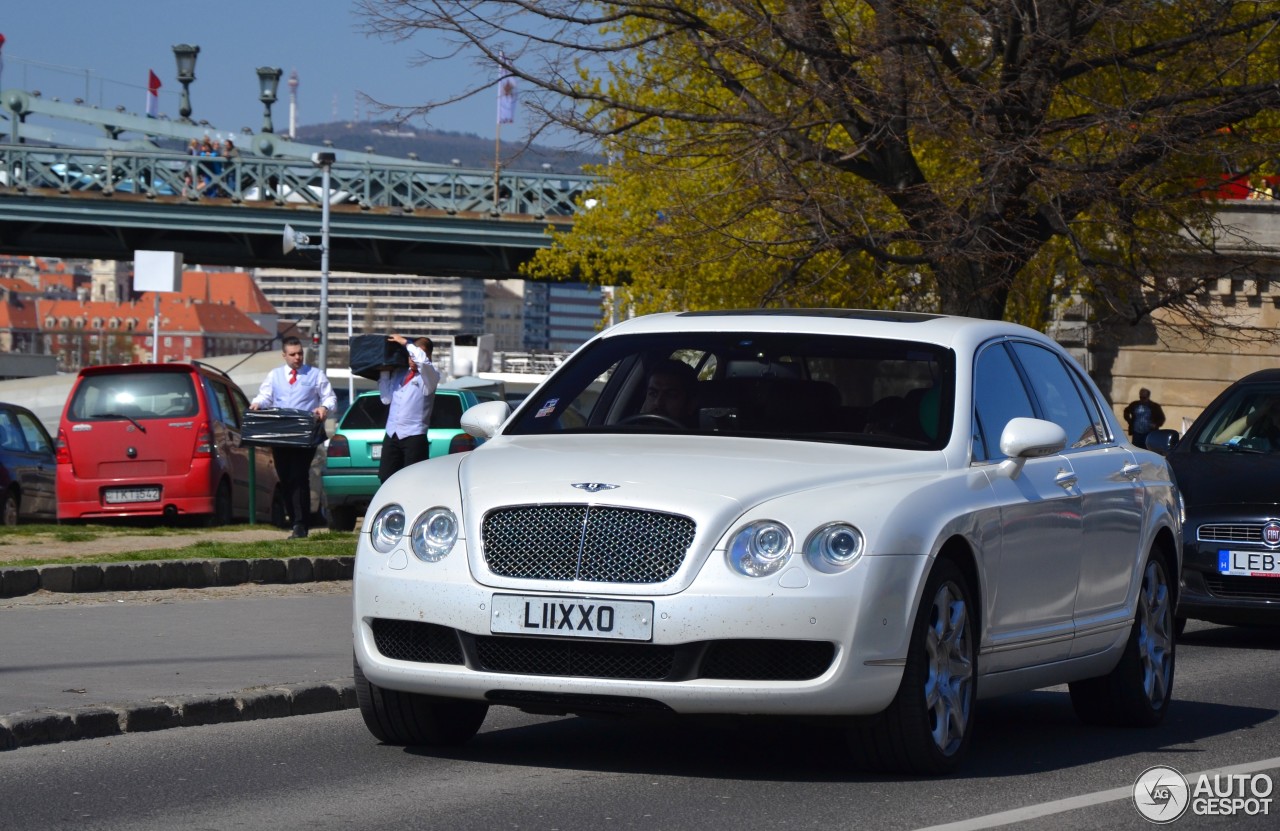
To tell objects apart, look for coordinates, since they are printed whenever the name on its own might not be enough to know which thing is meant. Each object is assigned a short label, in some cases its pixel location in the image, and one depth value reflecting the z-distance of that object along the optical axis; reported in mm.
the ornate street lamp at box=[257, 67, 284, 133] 72125
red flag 113000
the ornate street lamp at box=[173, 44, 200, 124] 78456
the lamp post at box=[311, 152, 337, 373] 47844
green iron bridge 67812
